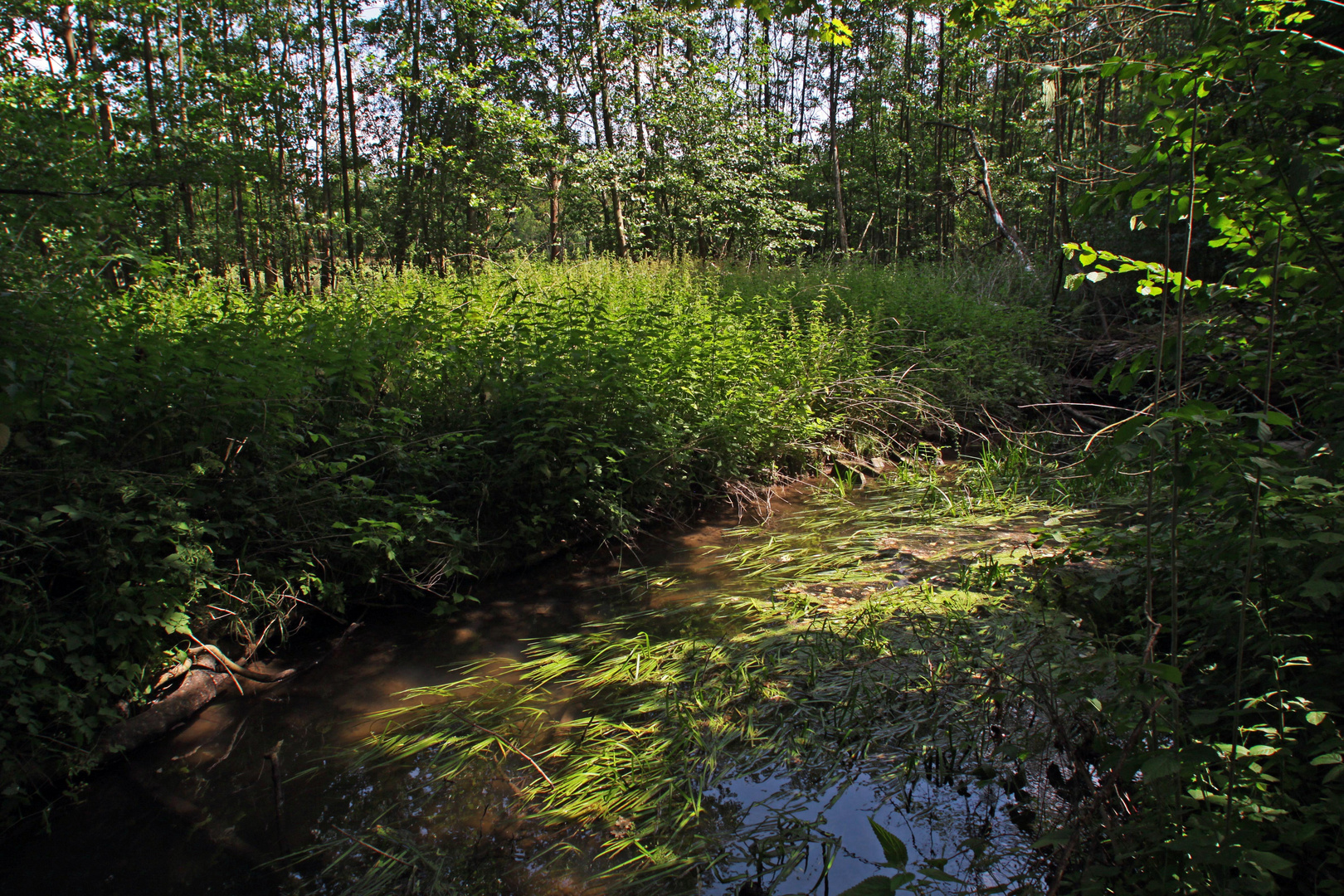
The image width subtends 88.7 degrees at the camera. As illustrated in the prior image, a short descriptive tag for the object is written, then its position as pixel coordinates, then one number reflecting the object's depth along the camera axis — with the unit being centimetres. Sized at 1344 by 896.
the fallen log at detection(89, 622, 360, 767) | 316
